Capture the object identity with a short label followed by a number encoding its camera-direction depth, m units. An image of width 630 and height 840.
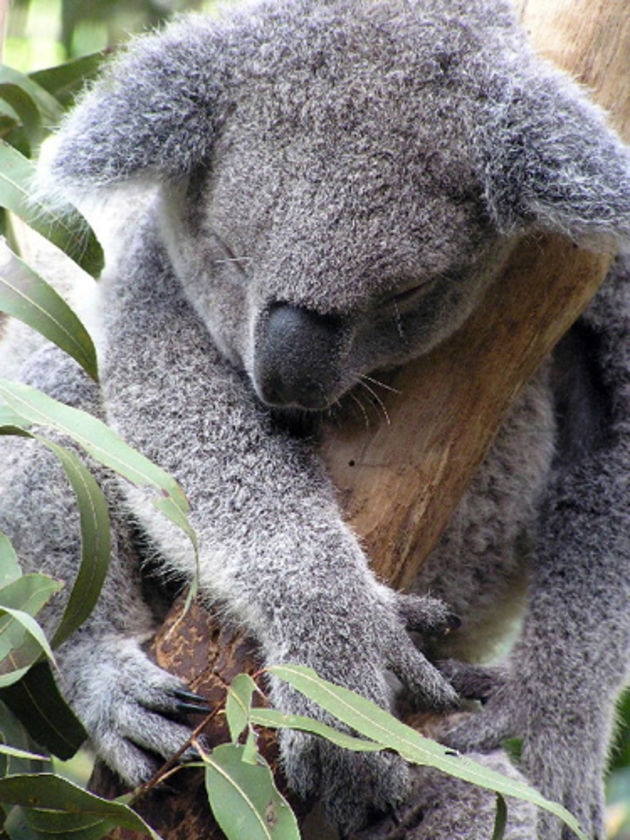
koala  4.72
